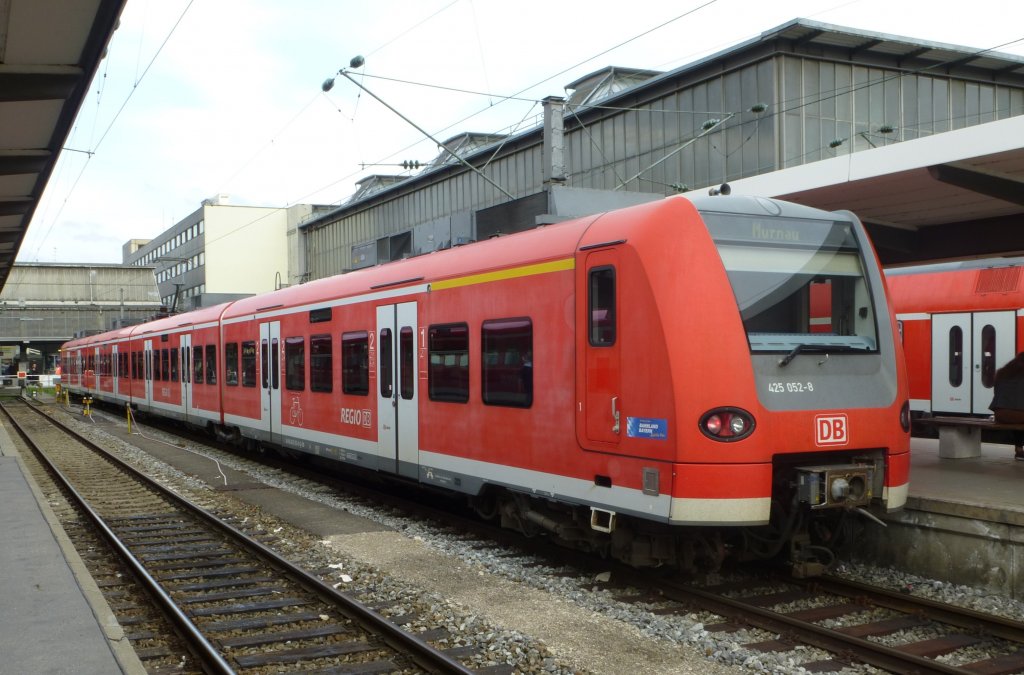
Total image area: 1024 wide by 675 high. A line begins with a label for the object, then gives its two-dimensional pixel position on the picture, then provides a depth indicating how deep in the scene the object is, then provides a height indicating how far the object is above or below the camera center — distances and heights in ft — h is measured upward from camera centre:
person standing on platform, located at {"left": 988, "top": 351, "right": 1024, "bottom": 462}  34.81 -1.97
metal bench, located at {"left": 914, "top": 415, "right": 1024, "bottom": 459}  35.60 -3.48
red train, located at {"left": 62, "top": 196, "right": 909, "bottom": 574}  21.58 -0.86
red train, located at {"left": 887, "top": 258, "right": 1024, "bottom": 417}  50.06 +0.86
